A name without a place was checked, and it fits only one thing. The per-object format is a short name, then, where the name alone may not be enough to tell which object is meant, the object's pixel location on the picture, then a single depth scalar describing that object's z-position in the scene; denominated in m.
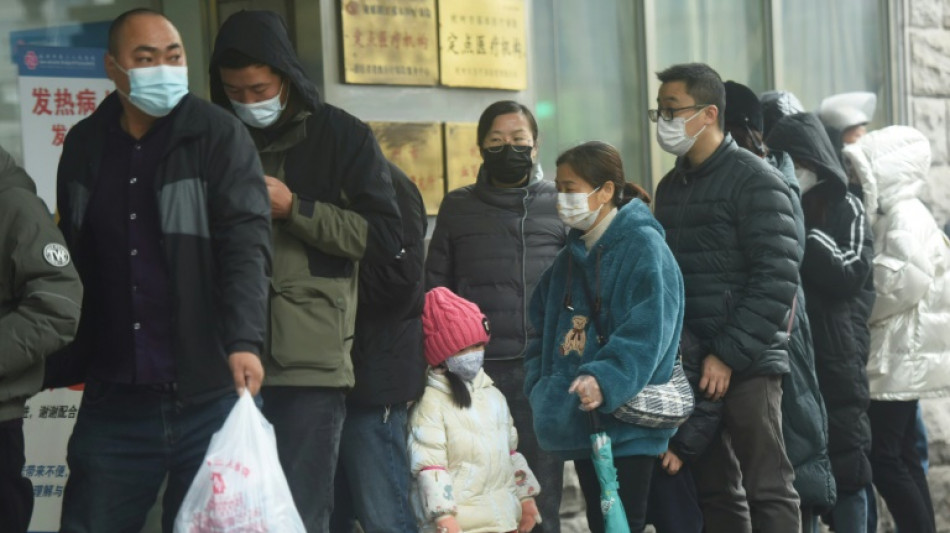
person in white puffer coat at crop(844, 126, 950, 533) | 15.32
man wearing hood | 10.13
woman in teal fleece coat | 11.30
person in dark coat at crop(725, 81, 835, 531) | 13.12
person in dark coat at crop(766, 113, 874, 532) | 14.22
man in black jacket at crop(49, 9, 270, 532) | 9.23
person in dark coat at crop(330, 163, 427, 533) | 11.37
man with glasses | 12.23
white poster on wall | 13.49
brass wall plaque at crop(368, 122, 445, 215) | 14.73
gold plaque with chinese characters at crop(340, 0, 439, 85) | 14.44
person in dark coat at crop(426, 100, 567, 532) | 13.52
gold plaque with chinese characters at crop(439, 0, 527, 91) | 15.28
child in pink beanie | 12.12
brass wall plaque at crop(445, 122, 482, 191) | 15.20
